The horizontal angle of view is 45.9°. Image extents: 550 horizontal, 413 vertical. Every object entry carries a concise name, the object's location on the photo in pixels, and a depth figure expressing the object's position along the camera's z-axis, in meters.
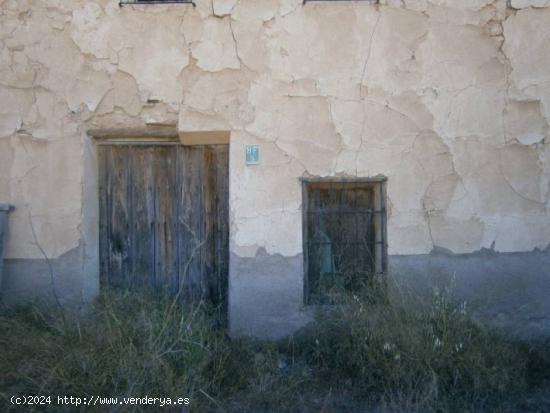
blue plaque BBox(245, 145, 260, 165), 5.66
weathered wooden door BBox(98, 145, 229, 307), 6.05
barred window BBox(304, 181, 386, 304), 5.84
